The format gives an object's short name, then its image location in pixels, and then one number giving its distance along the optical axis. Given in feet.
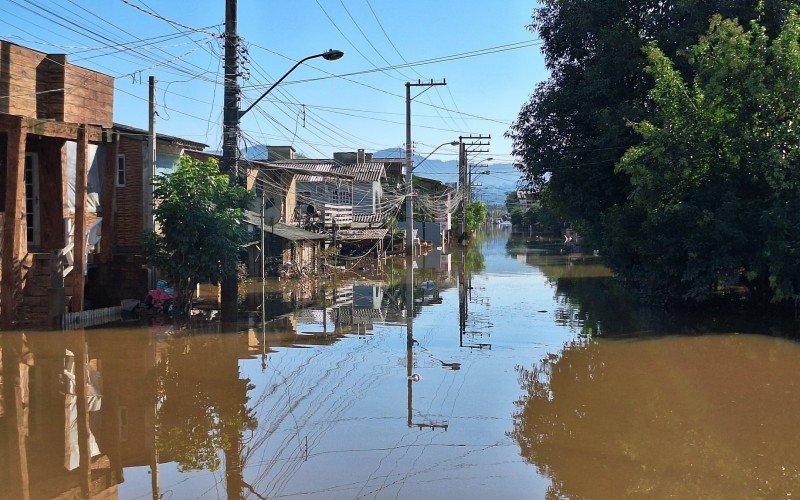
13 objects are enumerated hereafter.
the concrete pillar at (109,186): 61.05
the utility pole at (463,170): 213.87
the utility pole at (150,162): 64.08
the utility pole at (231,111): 63.72
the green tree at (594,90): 74.54
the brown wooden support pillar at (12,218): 51.26
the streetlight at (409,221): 136.77
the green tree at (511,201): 485.97
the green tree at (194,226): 60.39
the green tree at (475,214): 250.35
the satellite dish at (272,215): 74.61
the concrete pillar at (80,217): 56.24
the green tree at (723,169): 55.83
